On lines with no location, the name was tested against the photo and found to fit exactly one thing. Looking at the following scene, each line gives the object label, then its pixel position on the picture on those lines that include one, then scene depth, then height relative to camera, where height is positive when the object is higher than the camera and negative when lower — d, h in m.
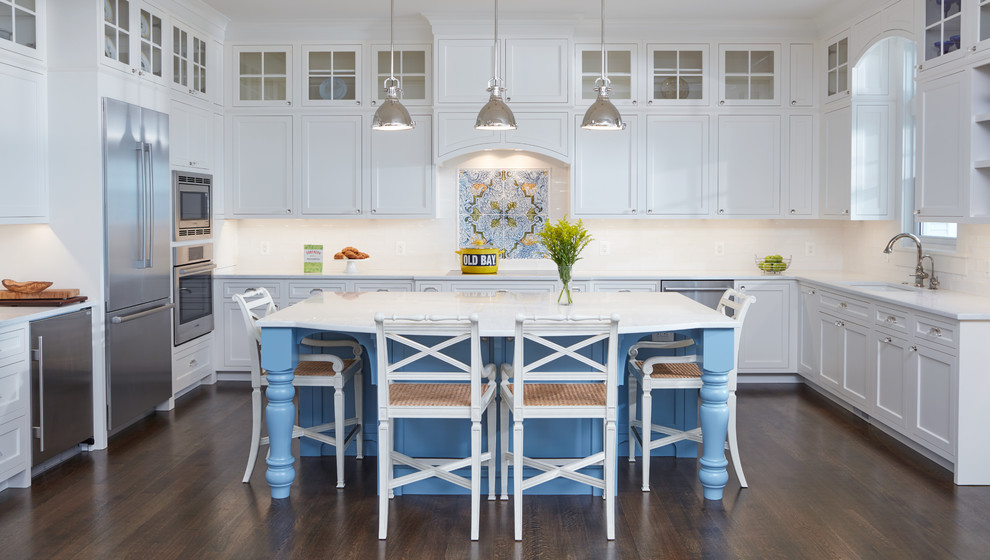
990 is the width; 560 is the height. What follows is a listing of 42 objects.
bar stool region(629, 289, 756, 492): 3.87 -0.62
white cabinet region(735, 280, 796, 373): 6.25 -0.59
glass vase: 4.23 -0.13
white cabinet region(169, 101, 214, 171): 5.51 +0.84
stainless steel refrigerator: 4.63 -0.04
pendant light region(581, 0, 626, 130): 4.16 +0.73
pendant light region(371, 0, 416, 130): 4.29 +0.75
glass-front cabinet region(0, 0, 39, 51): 4.12 +1.22
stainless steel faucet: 5.17 -0.11
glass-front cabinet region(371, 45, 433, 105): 6.47 +1.47
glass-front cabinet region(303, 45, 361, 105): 6.48 +1.45
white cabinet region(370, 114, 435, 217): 6.43 +0.66
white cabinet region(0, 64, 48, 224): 4.19 +0.57
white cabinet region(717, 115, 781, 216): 6.44 +0.72
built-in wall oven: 5.59 -0.27
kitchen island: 3.64 -0.42
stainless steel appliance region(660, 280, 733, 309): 6.20 -0.27
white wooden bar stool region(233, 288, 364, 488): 3.93 -0.62
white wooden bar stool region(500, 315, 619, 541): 3.24 -0.62
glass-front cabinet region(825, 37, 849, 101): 5.99 +1.40
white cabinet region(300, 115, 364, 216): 6.47 +0.74
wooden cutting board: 4.33 -0.22
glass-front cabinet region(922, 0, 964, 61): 4.41 +1.28
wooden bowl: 4.30 -0.18
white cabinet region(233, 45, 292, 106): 6.50 +1.45
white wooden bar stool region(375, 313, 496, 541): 3.25 -0.62
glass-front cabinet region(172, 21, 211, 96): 5.61 +1.40
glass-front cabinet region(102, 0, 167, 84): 4.68 +1.33
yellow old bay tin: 6.21 -0.05
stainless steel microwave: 5.54 +0.35
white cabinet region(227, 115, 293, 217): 6.49 +0.71
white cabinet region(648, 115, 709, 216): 6.44 +0.71
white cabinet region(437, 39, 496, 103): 6.21 +1.43
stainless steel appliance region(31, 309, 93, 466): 3.99 -0.68
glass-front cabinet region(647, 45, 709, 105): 6.45 +1.45
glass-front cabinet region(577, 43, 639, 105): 6.43 +1.47
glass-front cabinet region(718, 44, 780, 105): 6.46 +1.44
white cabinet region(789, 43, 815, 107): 6.45 +1.43
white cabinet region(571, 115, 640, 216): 6.42 +0.65
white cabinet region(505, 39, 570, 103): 6.21 +1.41
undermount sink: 5.22 -0.22
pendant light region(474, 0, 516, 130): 4.12 +0.71
